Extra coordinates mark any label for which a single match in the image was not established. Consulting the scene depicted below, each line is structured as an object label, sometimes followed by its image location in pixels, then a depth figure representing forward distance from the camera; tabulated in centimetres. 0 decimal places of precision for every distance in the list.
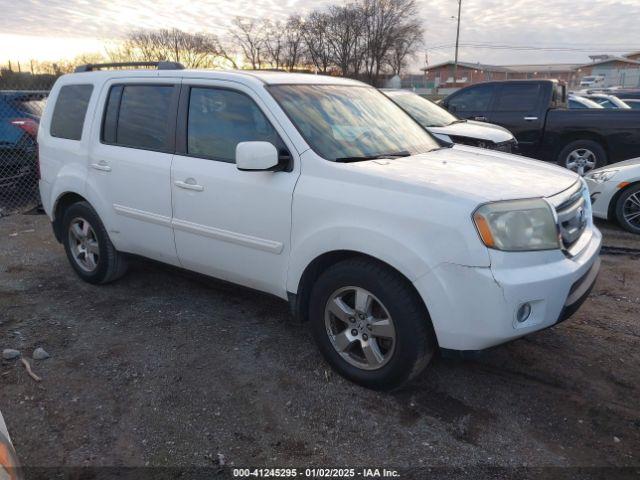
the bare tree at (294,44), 5381
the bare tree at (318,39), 5662
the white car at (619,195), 636
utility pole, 5349
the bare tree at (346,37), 6050
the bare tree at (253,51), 4866
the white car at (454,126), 769
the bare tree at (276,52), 5112
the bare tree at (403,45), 6406
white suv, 265
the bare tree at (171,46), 3981
